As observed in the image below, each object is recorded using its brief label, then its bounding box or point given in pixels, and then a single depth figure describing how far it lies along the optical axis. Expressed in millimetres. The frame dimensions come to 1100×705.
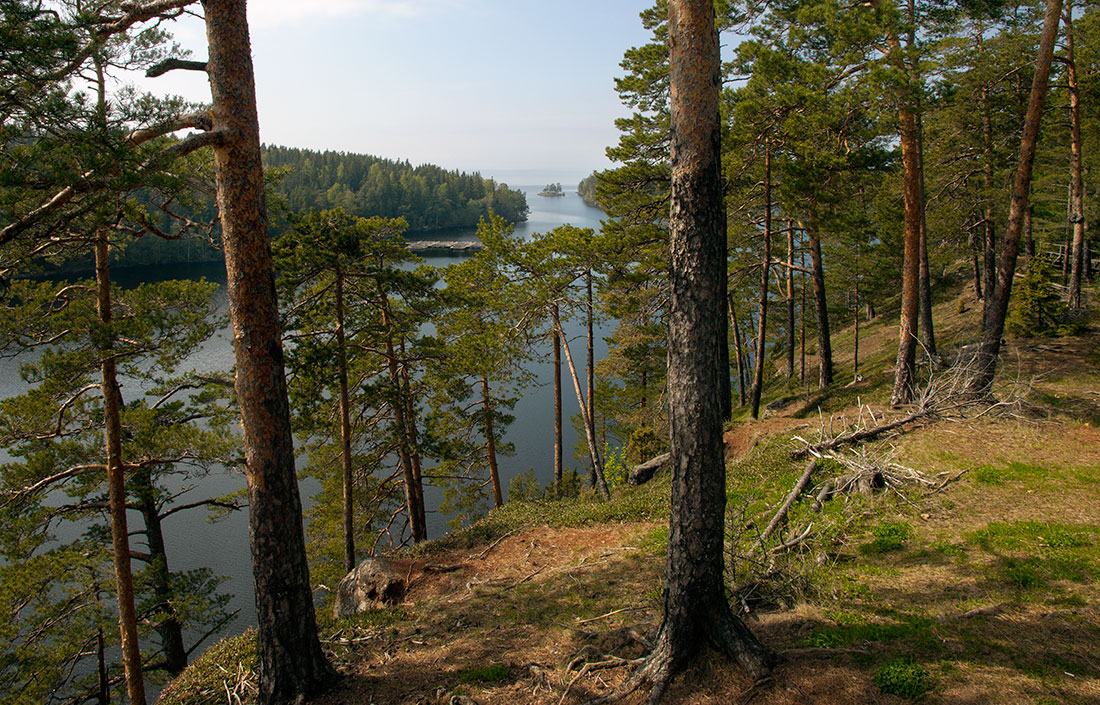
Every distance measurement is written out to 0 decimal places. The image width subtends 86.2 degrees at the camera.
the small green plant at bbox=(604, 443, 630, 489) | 18203
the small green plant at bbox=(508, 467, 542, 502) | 19594
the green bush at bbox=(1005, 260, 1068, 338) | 14055
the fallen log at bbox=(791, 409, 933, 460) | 9375
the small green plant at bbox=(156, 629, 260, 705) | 6387
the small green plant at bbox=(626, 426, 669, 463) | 17359
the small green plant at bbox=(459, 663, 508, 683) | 5555
